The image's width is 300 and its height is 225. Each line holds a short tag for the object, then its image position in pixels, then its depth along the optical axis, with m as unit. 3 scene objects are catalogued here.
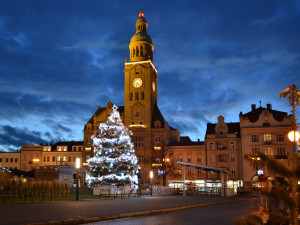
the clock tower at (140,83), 79.25
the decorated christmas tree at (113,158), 43.59
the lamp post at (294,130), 8.53
